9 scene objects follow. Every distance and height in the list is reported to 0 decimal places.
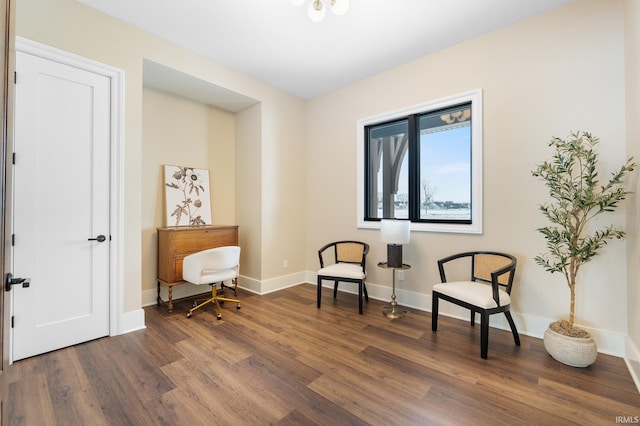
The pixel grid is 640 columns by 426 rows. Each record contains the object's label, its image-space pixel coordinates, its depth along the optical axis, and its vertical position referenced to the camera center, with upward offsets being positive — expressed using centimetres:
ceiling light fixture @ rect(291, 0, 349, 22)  220 +168
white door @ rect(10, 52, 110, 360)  223 +7
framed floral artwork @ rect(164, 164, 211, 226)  374 +25
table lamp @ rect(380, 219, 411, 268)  312 -25
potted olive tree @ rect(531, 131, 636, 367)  215 +1
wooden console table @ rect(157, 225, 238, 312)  336 -40
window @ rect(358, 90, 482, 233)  310 +62
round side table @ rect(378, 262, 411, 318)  313 -111
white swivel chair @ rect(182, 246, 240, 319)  308 -59
